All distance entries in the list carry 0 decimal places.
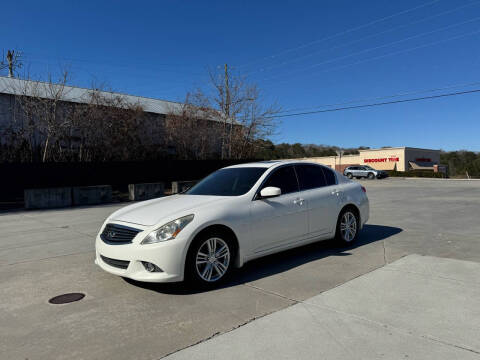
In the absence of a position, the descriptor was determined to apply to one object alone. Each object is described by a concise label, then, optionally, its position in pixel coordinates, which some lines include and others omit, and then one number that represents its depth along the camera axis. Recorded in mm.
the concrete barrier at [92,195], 16359
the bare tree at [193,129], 27656
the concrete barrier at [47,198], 14875
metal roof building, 20812
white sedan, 4227
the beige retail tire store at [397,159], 56250
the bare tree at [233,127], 28859
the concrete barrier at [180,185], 20453
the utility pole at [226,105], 28859
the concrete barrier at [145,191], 18375
